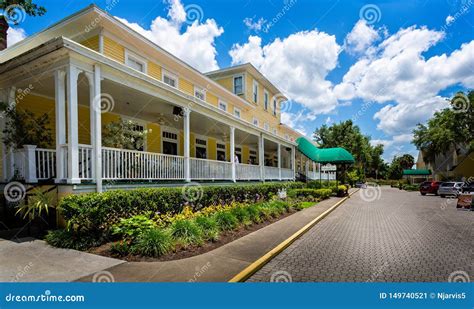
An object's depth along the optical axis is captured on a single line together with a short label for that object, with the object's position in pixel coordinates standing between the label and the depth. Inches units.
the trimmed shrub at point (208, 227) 272.4
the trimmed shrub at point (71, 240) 242.7
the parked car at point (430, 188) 1210.0
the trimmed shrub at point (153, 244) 221.0
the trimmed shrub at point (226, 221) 314.2
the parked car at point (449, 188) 1009.5
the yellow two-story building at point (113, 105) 290.0
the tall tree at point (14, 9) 478.3
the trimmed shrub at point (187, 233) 251.3
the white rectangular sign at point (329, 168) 884.7
